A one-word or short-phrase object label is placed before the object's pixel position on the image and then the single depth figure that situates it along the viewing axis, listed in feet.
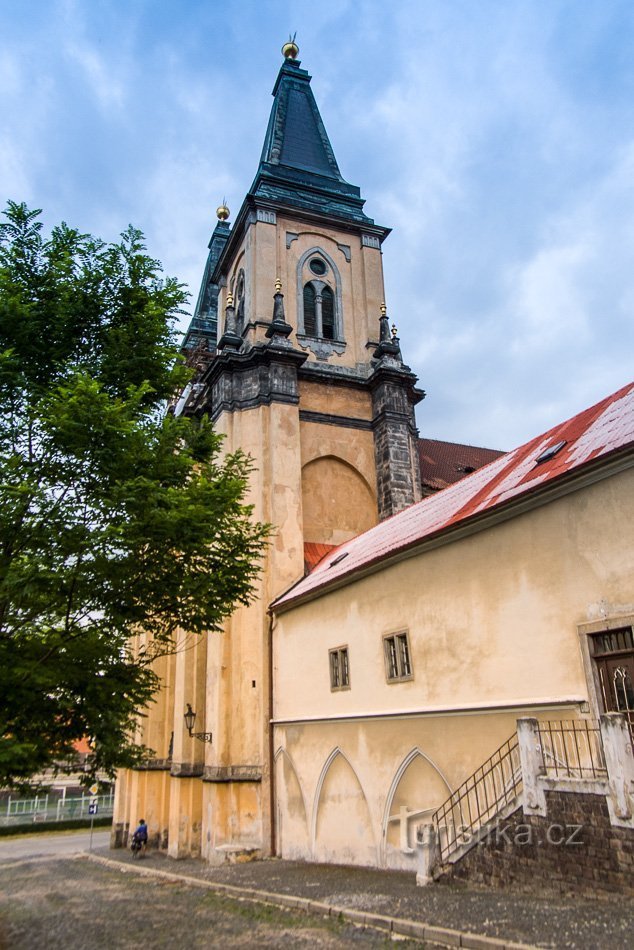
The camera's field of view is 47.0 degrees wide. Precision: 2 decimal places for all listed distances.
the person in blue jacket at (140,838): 75.02
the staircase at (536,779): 26.84
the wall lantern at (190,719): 71.00
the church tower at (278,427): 64.34
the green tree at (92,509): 34.04
